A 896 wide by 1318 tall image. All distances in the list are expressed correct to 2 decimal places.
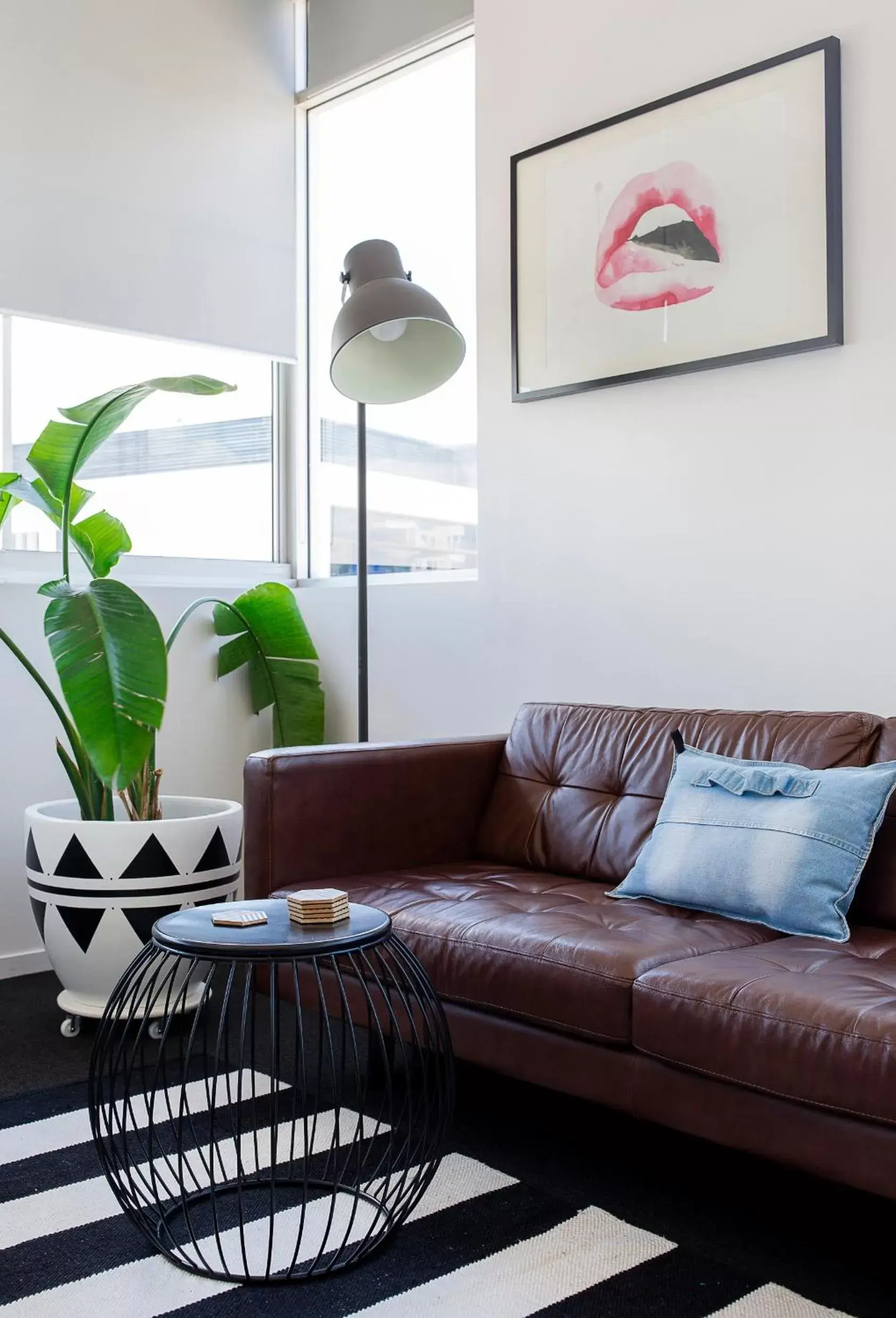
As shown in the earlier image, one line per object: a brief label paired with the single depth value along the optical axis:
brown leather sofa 1.60
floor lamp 2.81
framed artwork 2.67
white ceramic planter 2.74
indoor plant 2.61
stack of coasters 1.71
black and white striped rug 1.59
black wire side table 1.64
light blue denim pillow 2.04
